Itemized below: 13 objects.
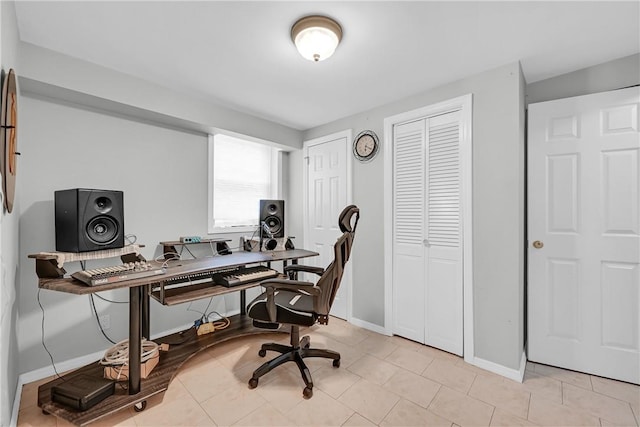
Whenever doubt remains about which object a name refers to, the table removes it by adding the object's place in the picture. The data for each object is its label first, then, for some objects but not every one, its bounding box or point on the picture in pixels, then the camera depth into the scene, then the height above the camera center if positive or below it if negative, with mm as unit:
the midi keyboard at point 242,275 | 2326 -542
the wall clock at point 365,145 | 2881 +705
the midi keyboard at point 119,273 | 1573 -368
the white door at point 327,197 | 3193 +186
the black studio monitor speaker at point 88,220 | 1803 -44
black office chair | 1863 -643
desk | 1585 -1010
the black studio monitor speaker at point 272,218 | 3097 -56
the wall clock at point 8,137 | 1126 +329
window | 3147 +396
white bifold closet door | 2379 -177
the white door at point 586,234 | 1966 -159
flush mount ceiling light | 1569 +1026
